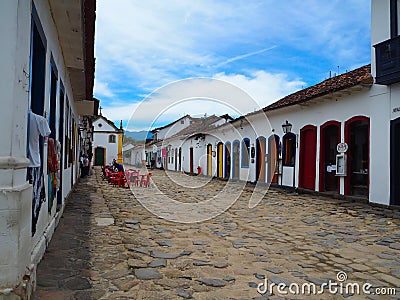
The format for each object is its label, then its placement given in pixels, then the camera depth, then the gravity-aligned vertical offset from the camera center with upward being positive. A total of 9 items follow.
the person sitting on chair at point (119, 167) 18.05 -0.34
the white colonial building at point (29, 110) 2.64 +0.46
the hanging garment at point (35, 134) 3.37 +0.23
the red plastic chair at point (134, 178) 16.56 -0.80
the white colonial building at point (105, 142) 44.00 +2.19
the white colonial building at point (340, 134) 9.40 +1.14
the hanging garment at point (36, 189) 3.61 -0.34
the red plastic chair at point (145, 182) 16.13 -0.93
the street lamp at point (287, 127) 14.54 +1.49
